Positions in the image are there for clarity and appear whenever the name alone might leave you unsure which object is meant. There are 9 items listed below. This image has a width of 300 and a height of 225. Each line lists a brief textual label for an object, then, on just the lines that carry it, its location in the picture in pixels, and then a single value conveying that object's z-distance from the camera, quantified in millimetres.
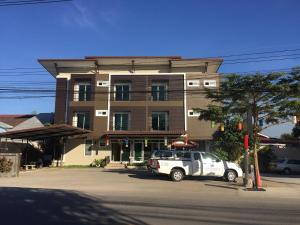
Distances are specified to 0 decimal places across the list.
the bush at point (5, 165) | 15405
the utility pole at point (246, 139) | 12944
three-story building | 25284
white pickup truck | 14881
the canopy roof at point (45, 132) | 18746
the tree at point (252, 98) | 13771
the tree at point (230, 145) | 21638
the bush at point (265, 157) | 22322
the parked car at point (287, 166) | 20968
